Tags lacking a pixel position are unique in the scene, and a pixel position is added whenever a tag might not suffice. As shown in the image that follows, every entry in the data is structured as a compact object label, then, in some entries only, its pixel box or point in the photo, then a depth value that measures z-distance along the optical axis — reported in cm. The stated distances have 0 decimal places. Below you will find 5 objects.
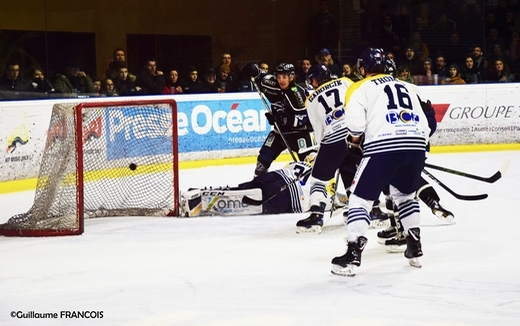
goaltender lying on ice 1328
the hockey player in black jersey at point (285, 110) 1378
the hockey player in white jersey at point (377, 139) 901
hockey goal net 1215
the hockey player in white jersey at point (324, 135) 1170
